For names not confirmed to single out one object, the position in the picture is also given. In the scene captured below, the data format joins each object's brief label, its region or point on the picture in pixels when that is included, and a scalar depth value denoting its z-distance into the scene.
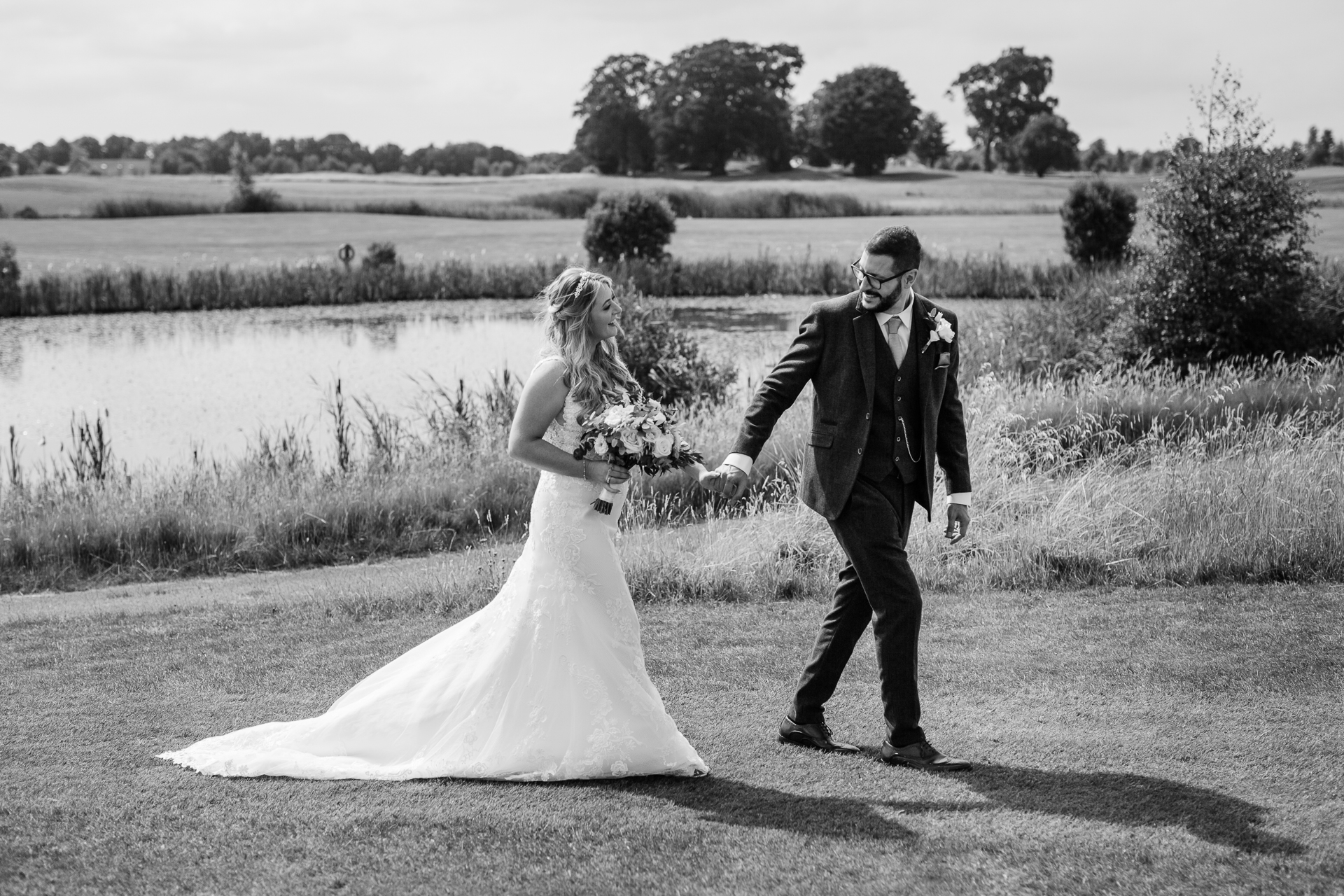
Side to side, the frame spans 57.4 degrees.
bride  4.67
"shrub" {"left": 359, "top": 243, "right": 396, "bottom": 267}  32.22
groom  4.70
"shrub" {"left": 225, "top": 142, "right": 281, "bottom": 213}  54.22
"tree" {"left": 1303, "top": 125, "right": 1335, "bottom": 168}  71.19
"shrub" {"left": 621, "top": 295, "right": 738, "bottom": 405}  14.23
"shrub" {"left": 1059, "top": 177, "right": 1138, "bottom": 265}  28.59
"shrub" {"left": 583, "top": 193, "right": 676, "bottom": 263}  31.19
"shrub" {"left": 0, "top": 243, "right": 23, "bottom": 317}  27.44
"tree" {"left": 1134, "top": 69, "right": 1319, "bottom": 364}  15.59
